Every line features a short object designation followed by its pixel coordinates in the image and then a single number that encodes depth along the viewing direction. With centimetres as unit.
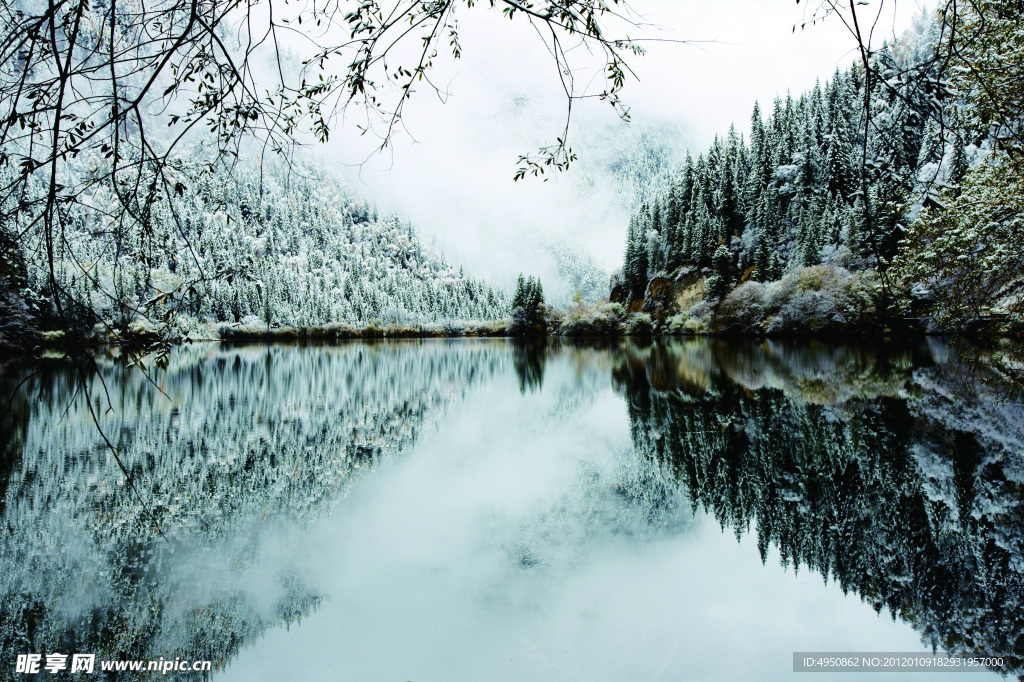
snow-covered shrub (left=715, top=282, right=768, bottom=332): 5578
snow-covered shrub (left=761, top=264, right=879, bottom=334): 4431
